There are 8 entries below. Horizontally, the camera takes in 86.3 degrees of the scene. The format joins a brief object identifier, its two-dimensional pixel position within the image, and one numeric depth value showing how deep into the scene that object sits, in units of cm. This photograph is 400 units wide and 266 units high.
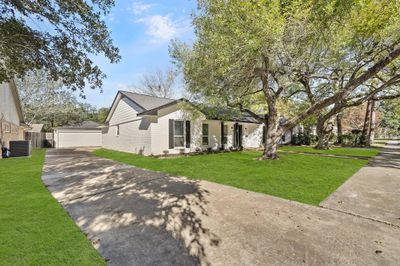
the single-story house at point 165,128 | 1334
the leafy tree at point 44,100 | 2866
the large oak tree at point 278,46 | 705
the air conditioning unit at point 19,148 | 1372
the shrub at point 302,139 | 2506
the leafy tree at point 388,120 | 3434
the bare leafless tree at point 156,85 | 3506
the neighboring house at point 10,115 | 1392
